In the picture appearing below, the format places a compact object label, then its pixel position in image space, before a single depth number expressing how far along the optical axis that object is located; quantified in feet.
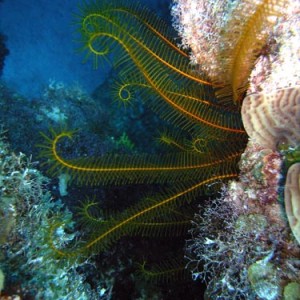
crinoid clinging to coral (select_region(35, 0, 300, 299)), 0.69
